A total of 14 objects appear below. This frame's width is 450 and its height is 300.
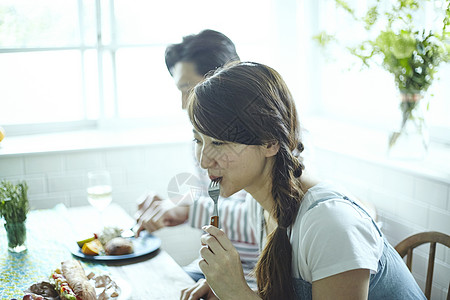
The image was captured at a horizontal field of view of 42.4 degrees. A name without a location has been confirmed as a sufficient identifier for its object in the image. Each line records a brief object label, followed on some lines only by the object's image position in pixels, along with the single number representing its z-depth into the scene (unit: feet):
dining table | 4.98
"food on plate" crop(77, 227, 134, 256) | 5.73
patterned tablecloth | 5.09
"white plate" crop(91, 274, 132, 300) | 4.70
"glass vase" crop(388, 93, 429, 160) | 7.00
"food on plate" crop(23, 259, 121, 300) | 4.52
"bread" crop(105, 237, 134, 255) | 5.73
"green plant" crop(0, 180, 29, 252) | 5.74
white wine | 6.49
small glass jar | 5.82
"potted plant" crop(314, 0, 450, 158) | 6.79
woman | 4.00
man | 6.56
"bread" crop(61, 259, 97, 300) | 4.54
